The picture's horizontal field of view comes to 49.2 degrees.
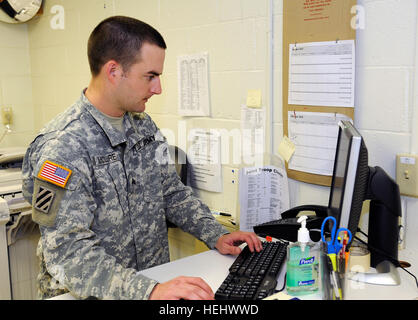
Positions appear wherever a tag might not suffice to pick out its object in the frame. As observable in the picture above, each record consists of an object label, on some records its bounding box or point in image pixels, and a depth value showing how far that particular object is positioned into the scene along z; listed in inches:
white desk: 47.1
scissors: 44.9
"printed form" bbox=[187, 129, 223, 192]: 84.7
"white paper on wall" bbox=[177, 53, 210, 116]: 84.7
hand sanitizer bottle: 45.5
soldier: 49.8
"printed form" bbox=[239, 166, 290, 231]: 75.2
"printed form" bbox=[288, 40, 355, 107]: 62.4
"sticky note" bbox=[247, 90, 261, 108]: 75.8
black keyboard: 46.5
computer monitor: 45.1
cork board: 62.1
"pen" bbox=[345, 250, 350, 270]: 46.3
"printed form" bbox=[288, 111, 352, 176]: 65.5
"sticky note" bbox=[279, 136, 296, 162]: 71.2
